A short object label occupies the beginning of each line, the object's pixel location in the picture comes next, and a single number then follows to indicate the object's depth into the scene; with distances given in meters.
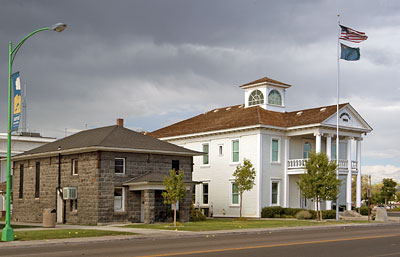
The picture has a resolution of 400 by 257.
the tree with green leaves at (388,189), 80.06
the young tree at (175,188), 32.94
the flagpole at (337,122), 45.45
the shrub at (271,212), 46.00
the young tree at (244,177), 41.81
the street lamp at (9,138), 22.03
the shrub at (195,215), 40.97
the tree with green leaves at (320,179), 40.81
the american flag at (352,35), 43.56
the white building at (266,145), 47.47
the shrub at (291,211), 46.50
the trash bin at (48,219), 32.53
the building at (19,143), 59.91
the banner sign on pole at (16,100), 22.94
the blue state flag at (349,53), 44.72
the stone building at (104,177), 36.06
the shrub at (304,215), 44.75
